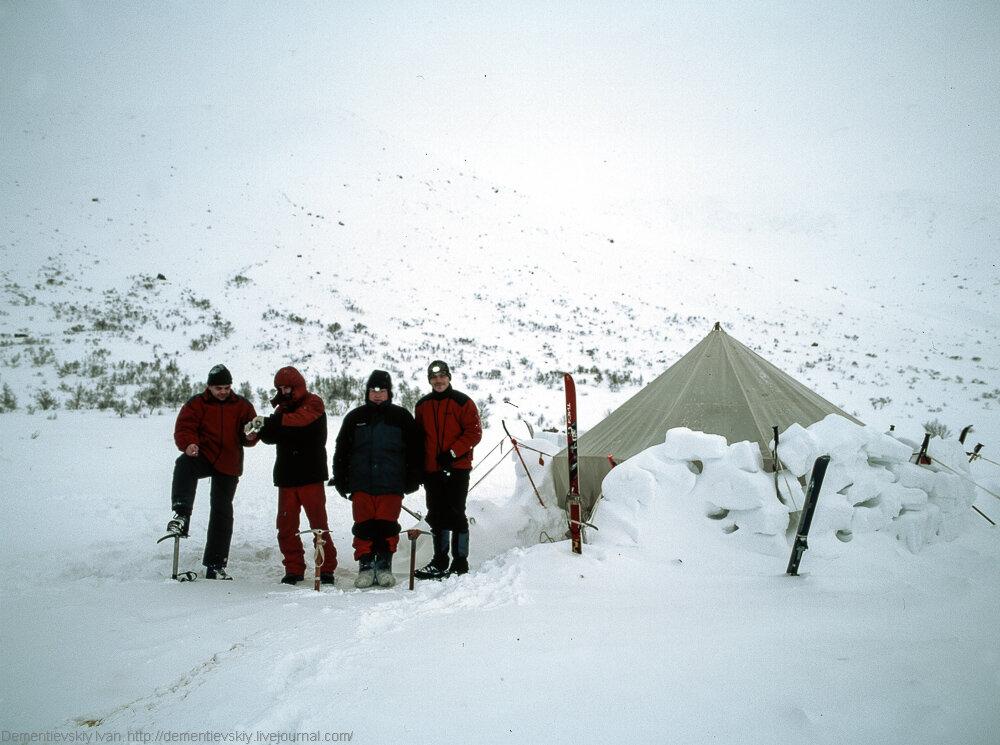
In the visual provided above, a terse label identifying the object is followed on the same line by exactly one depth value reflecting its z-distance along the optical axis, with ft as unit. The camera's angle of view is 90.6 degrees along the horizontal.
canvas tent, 18.08
